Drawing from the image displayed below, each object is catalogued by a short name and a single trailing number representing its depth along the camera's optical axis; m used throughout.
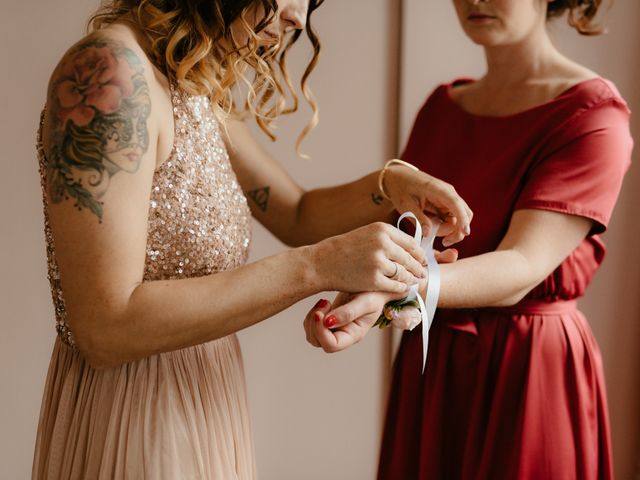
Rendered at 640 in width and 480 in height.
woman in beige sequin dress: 0.92
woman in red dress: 1.30
